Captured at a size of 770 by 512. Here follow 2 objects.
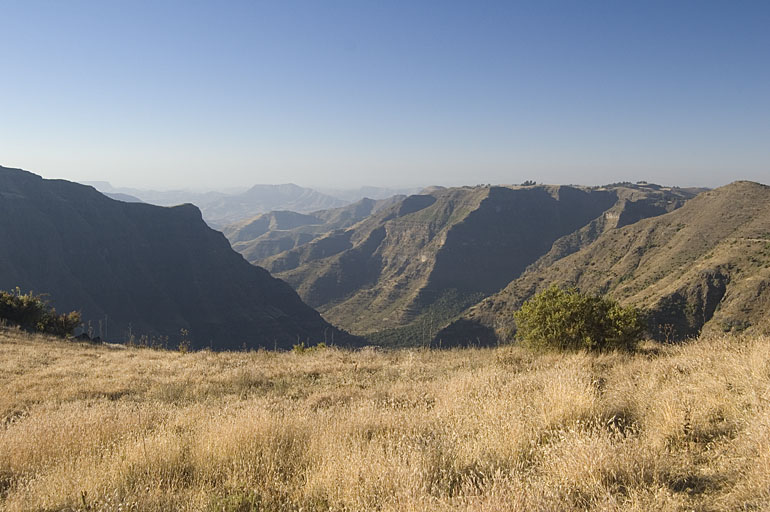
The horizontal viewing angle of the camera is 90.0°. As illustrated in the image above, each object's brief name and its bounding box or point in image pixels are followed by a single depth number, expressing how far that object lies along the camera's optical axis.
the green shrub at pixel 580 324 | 10.25
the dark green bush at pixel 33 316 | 19.27
